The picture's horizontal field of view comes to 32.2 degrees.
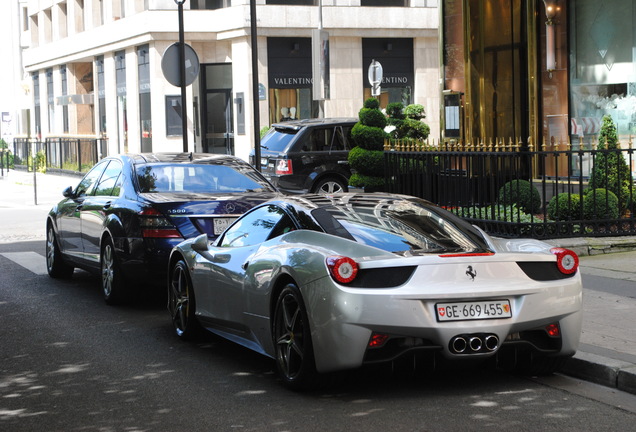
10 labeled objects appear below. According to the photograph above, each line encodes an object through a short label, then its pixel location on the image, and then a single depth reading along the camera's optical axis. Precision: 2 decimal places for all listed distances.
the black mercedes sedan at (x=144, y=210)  10.75
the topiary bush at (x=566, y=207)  14.46
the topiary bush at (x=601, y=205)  14.35
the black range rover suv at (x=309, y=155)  22.52
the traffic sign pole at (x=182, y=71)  19.39
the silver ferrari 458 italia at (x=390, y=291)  6.71
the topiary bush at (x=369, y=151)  19.50
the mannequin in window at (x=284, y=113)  42.59
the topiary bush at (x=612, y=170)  14.60
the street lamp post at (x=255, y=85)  17.31
